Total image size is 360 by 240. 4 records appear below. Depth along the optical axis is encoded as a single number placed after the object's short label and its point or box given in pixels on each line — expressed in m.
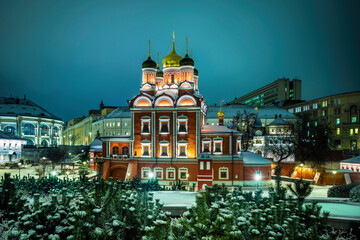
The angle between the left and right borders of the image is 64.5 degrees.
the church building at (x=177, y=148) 30.50
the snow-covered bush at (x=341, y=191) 19.80
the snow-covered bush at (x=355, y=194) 16.60
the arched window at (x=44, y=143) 78.62
